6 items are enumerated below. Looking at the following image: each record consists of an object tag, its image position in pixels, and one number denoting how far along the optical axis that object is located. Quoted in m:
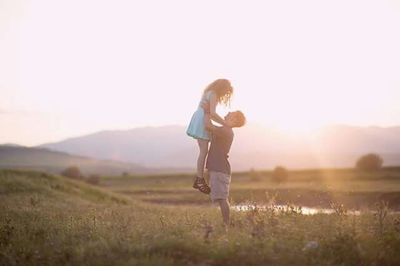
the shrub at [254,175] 67.54
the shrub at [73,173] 69.00
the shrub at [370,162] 62.12
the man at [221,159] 12.84
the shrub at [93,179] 68.69
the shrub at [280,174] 61.28
